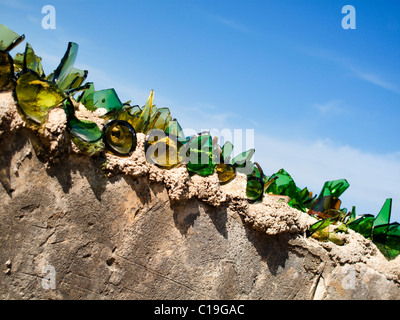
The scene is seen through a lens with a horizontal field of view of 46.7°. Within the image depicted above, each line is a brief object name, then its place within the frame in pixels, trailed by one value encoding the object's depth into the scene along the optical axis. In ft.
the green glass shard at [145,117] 6.85
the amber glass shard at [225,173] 7.15
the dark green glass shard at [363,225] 8.78
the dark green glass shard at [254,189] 7.23
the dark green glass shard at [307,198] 9.85
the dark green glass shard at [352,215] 9.21
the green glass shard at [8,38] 5.86
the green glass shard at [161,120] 7.04
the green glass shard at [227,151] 7.29
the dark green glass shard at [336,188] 9.96
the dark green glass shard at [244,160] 7.43
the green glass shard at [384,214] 8.75
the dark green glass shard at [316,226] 7.78
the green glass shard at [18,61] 6.24
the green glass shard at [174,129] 6.90
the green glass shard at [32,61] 5.95
